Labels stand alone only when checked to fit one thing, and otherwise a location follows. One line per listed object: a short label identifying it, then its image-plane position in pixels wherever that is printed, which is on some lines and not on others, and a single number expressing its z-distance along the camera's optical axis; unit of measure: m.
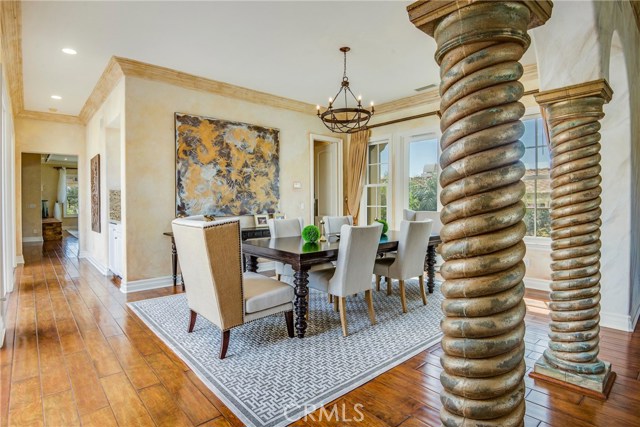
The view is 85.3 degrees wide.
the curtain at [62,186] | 12.55
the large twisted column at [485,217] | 0.91
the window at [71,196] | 12.73
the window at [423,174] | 5.79
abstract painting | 4.81
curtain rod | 5.61
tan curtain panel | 6.65
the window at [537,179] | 4.57
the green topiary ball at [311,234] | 3.43
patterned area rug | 2.01
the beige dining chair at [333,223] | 4.73
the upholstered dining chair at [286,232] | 3.85
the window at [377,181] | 6.52
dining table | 2.90
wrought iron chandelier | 3.89
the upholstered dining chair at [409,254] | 3.47
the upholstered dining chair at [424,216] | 5.07
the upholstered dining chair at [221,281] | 2.36
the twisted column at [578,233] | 2.12
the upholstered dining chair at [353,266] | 2.92
